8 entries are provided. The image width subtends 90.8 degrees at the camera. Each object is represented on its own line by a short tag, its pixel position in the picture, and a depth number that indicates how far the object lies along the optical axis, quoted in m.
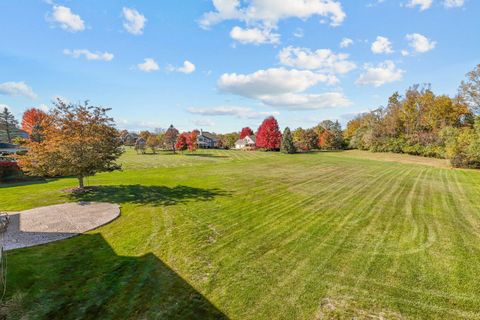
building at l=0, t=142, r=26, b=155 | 35.28
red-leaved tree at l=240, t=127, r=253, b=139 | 94.94
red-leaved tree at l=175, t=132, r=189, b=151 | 54.66
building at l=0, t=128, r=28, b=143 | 51.00
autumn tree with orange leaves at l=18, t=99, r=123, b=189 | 13.13
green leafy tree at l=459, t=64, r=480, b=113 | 35.38
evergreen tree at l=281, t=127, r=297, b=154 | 53.50
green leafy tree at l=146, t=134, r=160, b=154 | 54.41
